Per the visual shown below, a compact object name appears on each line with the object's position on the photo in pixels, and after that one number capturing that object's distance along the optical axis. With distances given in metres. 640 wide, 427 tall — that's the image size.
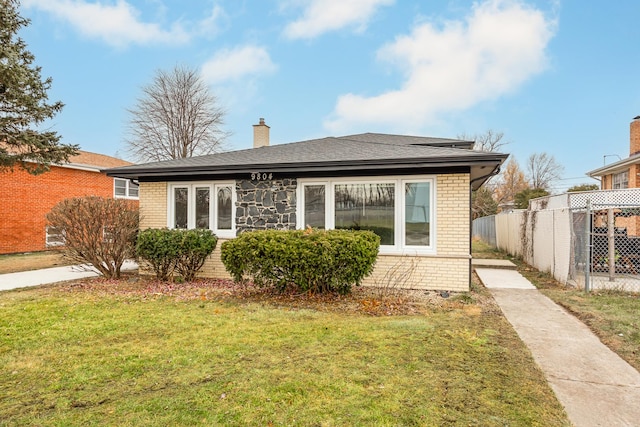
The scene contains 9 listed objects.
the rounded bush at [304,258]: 6.44
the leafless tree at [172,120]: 28.69
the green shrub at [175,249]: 8.20
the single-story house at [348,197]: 7.49
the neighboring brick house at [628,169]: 15.79
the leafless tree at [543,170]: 42.12
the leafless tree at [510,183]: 39.97
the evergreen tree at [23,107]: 11.59
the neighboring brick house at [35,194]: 15.41
